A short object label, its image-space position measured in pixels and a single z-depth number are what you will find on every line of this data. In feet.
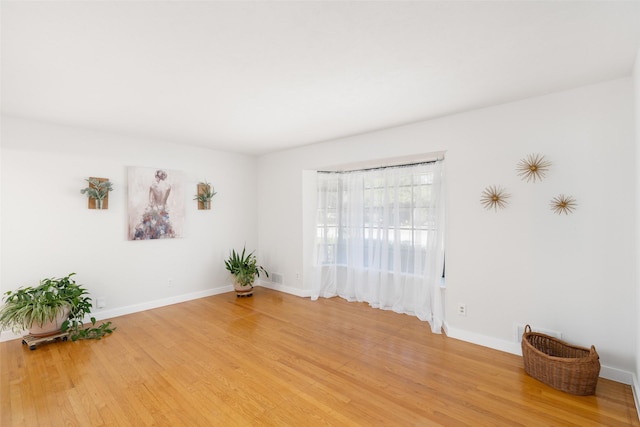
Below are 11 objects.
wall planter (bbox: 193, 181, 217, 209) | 15.15
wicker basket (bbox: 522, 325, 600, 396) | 6.86
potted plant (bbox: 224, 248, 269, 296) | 15.19
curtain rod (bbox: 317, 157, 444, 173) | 11.93
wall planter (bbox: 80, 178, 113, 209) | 11.66
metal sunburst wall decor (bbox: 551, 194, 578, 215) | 8.07
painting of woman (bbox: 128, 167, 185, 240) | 12.91
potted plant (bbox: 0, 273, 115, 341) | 9.36
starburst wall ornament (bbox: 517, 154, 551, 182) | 8.52
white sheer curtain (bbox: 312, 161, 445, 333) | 11.87
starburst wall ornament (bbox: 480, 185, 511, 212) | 9.21
